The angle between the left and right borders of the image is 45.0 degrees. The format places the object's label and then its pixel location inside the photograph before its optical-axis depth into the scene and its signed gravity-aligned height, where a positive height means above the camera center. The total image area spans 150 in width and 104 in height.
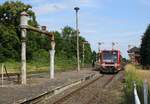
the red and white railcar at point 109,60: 21.87 -0.24
